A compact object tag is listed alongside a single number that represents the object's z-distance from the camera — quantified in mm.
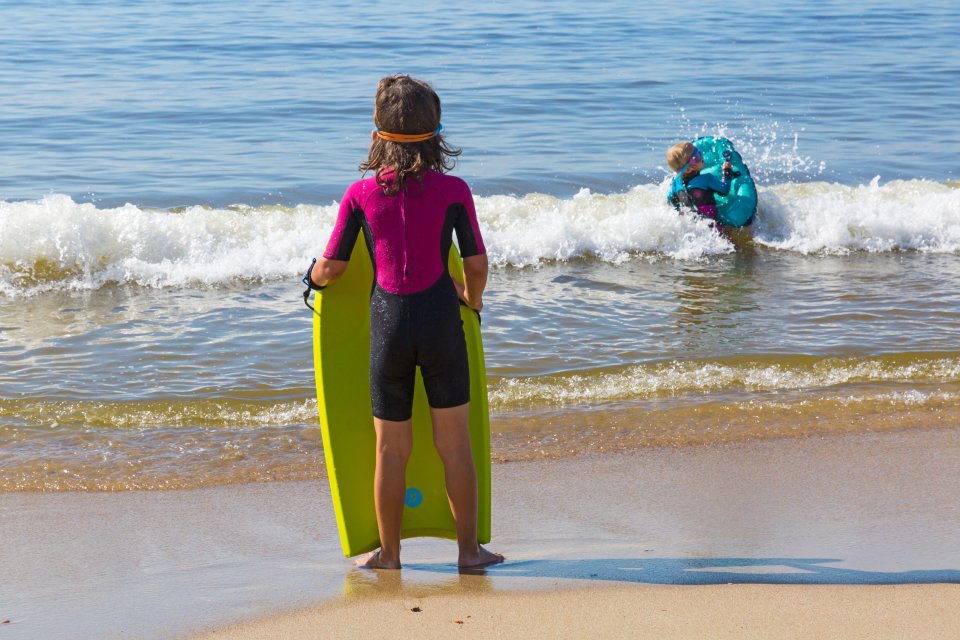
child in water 19594
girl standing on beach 6863
